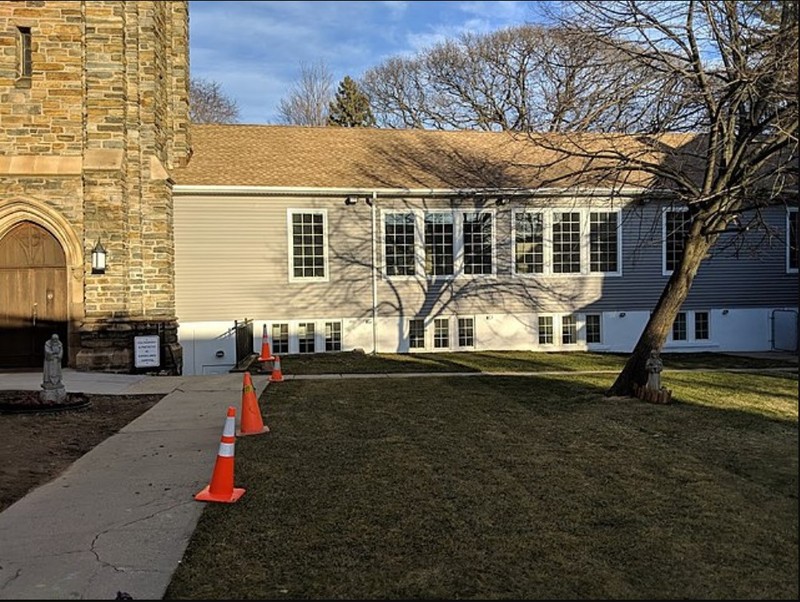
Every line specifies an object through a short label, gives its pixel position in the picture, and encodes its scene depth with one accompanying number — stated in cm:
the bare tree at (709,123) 691
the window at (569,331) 1694
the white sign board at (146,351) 1295
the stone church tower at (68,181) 1265
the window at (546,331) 1688
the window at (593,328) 1702
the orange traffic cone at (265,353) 1332
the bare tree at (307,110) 3762
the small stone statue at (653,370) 842
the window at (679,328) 1723
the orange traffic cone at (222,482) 495
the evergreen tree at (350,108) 3719
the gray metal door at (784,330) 1700
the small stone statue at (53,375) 892
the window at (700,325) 1730
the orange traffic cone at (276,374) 1135
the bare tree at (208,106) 3766
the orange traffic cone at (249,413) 729
